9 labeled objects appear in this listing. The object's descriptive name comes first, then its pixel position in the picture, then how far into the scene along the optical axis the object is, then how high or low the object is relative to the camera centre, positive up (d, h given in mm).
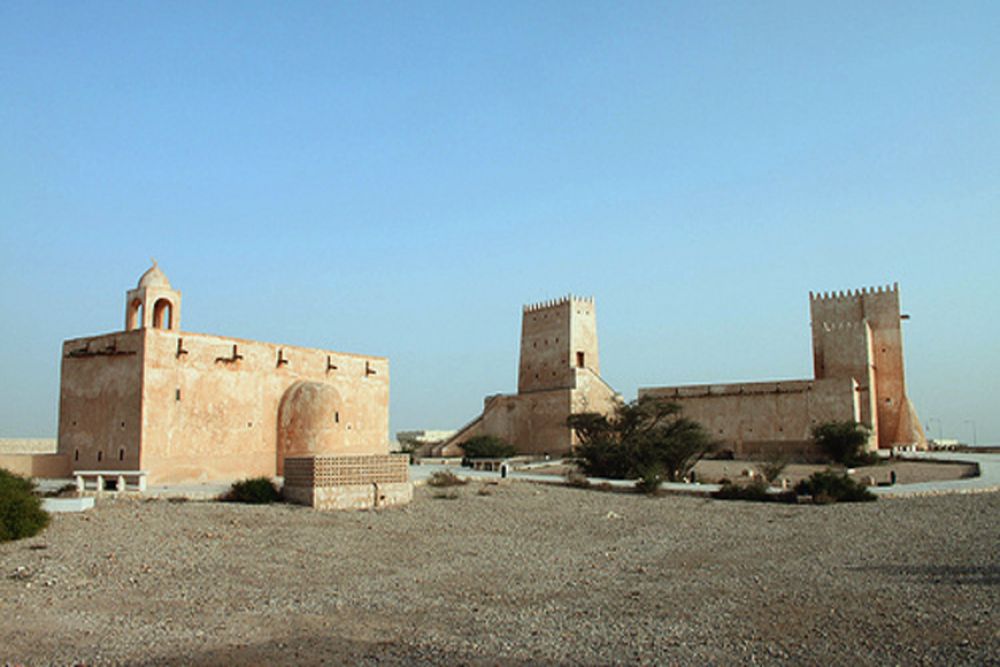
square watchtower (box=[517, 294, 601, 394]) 38000 +3720
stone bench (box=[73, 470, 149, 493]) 15109 -1140
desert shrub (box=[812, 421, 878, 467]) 28906 -902
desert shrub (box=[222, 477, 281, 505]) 14758 -1325
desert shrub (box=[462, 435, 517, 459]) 33031 -1195
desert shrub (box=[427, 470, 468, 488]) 19281 -1470
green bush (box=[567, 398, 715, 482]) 23016 -809
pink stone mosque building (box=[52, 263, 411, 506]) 17875 +439
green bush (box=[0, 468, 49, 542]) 10320 -1189
